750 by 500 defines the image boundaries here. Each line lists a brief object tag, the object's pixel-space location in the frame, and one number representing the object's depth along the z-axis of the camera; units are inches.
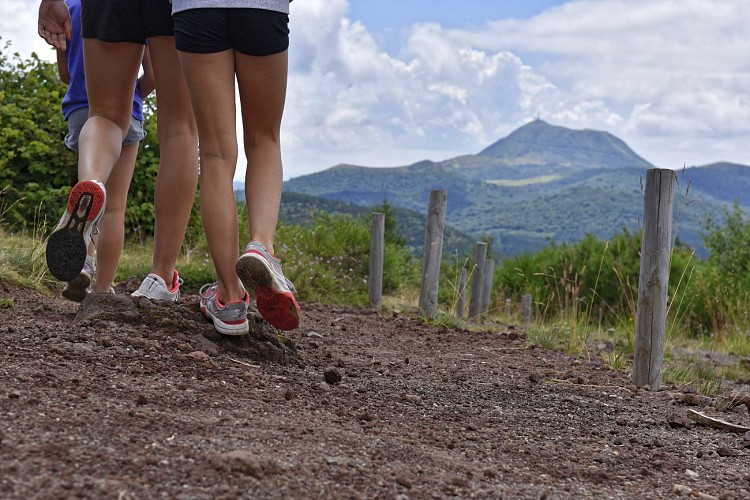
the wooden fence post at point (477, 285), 346.0
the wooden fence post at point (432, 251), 275.7
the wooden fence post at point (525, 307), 401.1
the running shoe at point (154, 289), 148.0
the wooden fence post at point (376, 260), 315.0
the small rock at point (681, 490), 98.1
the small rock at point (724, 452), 120.3
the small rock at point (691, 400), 156.6
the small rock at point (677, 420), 136.6
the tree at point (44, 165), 346.0
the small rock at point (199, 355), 124.6
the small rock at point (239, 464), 77.3
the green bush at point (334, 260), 335.3
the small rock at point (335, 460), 85.8
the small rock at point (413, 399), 128.0
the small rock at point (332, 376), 131.6
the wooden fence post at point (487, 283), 405.1
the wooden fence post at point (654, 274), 170.4
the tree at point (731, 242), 736.3
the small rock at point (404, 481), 83.3
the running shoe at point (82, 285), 151.7
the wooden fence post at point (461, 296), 310.7
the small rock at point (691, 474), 106.7
